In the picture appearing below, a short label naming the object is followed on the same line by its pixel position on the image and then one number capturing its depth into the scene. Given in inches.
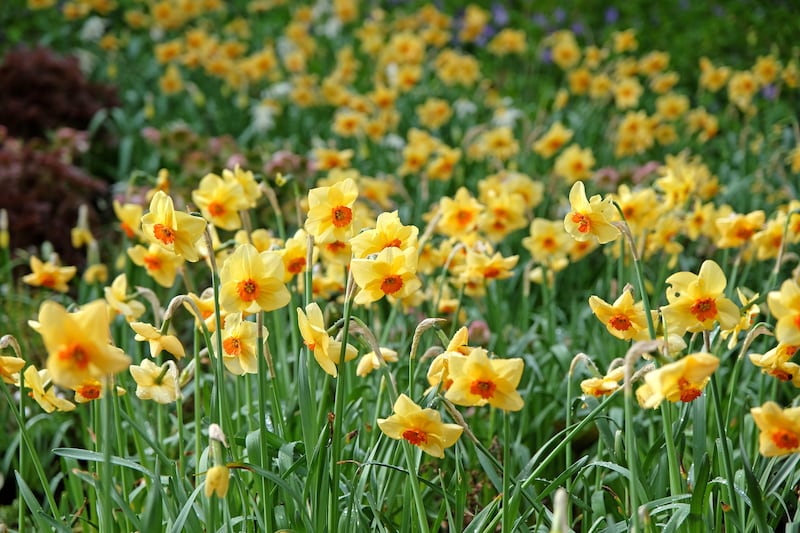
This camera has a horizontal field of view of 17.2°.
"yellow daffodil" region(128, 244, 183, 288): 122.1
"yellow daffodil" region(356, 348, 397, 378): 113.4
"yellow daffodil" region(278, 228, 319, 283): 115.9
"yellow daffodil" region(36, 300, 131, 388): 97.0
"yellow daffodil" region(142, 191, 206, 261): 108.4
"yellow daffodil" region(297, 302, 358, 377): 106.4
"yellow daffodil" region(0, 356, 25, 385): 108.8
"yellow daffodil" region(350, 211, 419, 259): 108.6
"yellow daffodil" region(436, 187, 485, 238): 129.7
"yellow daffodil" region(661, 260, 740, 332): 106.6
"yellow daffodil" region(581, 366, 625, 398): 108.1
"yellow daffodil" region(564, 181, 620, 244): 111.1
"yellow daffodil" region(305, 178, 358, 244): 111.1
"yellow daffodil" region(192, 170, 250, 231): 120.8
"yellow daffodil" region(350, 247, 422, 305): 106.0
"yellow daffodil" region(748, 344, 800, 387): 107.2
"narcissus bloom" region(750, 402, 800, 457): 101.4
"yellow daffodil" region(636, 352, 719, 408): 98.8
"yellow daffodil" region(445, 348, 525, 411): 103.0
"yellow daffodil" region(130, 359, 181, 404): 108.7
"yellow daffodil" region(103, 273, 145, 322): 117.4
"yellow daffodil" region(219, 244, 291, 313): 106.2
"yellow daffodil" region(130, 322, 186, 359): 108.4
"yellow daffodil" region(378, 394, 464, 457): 104.3
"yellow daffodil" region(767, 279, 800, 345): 101.0
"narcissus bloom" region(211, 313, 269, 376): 109.4
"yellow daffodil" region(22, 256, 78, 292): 126.2
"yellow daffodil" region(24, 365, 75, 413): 108.7
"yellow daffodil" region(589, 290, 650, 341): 109.4
